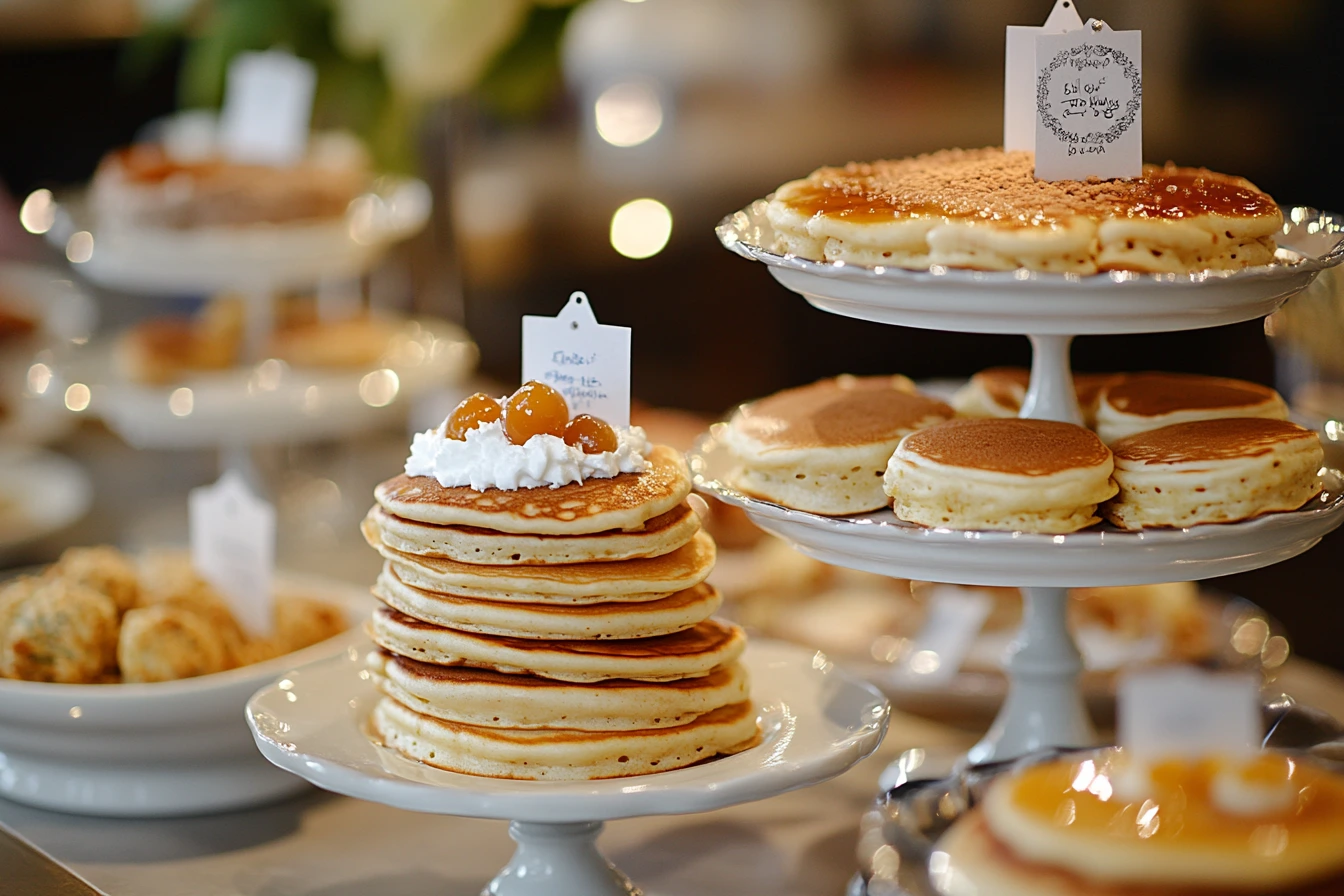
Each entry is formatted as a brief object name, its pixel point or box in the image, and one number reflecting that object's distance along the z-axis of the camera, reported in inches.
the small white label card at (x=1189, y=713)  36.6
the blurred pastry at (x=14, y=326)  77.6
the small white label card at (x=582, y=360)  44.5
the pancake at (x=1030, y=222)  41.2
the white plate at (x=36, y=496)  65.4
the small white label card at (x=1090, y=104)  43.3
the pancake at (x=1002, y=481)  41.7
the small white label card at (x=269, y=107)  64.3
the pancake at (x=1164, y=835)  35.5
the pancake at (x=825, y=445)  43.7
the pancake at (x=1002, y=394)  46.0
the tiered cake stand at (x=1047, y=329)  40.9
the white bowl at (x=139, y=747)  46.5
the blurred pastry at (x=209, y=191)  61.5
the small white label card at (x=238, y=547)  49.2
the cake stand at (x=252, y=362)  60.7
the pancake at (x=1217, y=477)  41.8
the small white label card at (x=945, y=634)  51.3
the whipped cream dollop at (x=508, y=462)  42.6
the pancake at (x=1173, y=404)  44.5
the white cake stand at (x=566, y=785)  40.8
